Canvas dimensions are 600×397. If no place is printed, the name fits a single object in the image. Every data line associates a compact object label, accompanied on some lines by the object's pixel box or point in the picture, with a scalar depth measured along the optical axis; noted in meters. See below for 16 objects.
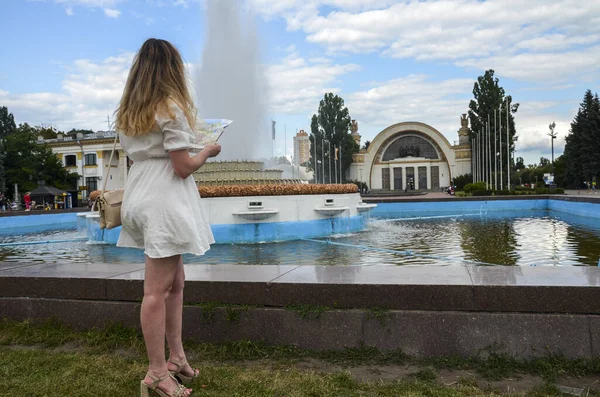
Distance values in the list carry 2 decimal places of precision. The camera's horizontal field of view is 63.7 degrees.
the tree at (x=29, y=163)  48.94
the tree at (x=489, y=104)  59.69
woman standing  2.57
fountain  11.43
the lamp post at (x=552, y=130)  49.43
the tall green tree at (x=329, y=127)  67.75
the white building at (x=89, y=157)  58.62
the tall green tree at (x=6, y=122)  74.37
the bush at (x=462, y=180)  65.38
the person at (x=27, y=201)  33.56
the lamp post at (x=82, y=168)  57.93
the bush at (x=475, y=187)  43.50
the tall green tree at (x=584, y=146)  52.22
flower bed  11.39
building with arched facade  72.69
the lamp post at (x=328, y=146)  66.40
